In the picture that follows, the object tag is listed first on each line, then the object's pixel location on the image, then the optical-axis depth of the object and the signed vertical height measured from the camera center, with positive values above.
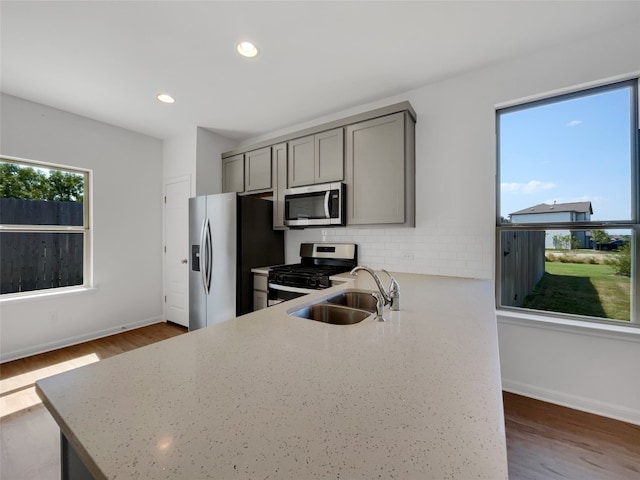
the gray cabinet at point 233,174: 3.54 +0.90
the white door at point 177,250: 3.71 -0.16
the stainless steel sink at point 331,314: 1.43 -0.41
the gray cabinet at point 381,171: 2.42 +0.65
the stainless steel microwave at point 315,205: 2.68 +0.36
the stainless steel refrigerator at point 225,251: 2.91 -0.14
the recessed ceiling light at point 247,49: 2.02 +1.48
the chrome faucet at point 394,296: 1.32 -0.28
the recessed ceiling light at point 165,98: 2.75 +1.49
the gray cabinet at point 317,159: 2.74 +0.87
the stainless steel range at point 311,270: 2.55 -0.33
